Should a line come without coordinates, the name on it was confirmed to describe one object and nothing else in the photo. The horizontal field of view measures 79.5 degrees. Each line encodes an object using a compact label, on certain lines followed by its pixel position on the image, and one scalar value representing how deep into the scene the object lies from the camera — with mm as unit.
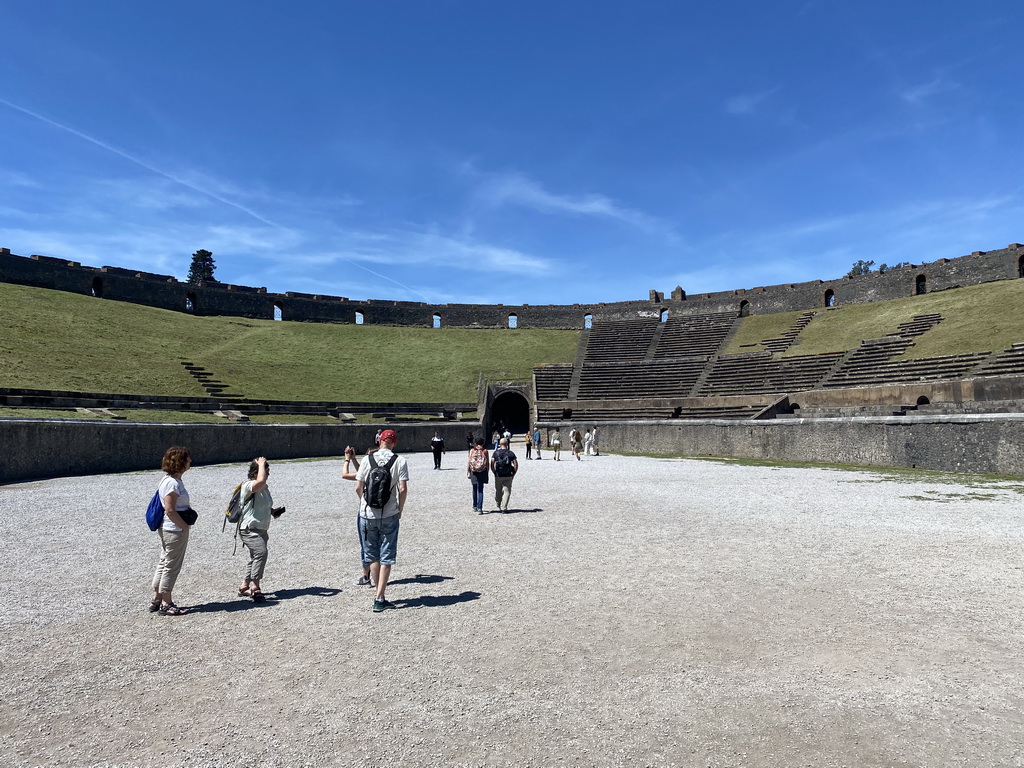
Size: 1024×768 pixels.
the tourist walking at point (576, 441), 25647
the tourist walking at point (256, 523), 6230
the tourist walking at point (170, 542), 5672
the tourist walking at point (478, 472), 11320
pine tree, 87500
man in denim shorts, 5863
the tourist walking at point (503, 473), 11555
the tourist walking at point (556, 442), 25750
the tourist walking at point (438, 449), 21844
